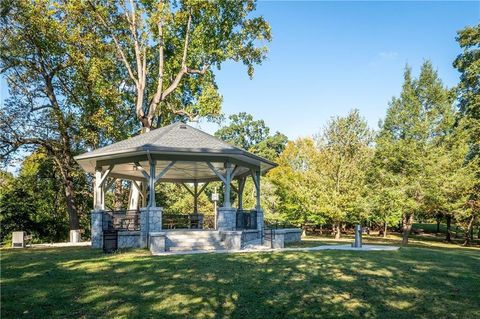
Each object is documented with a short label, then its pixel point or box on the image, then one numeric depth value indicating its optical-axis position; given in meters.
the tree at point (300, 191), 22.56
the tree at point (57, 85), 19.55
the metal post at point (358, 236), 13.48
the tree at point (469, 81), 19.50
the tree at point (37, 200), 22.66
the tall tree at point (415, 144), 21.70
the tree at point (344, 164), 22.11
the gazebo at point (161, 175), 12.65
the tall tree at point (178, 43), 20.75
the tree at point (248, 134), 49.69
